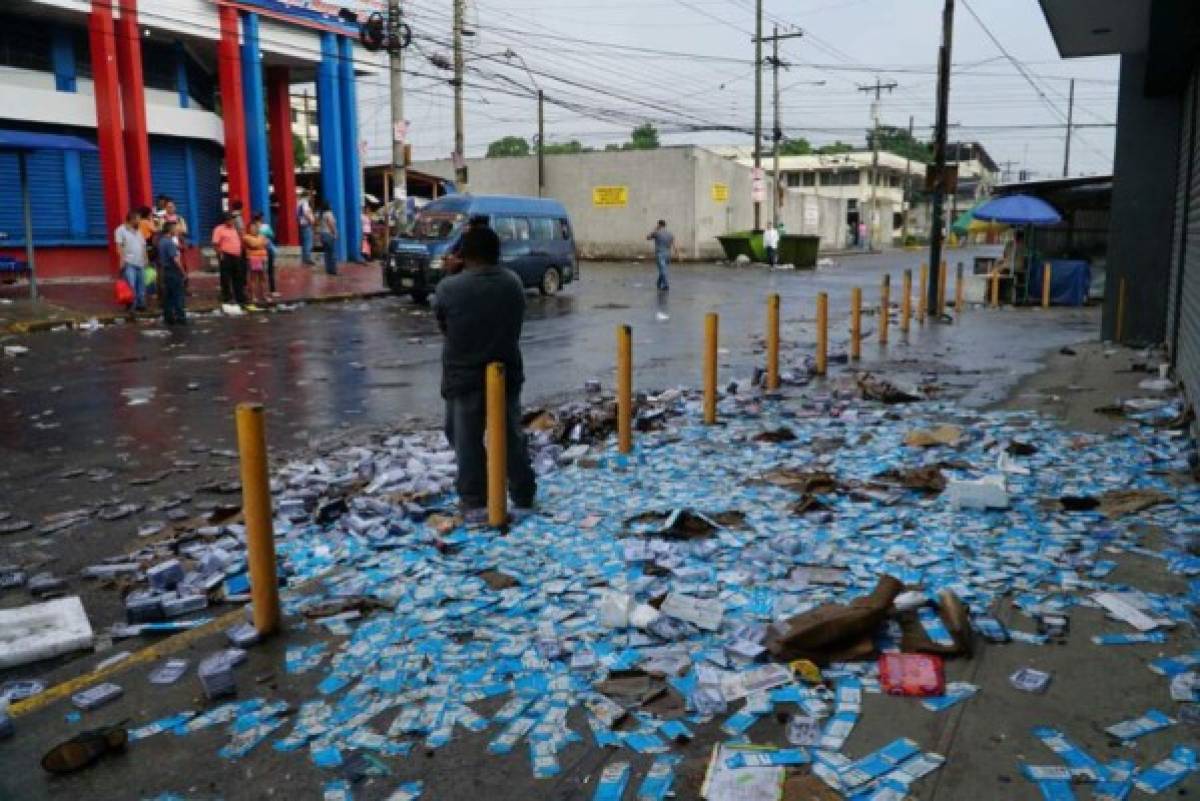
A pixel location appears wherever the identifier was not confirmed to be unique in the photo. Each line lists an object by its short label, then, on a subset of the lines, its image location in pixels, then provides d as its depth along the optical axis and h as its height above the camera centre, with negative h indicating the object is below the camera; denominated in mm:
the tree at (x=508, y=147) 110688 +11485
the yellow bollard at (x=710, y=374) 8766 -1159
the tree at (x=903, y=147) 115438 +11856
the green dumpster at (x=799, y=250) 41344 -244
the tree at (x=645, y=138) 93012 +10899
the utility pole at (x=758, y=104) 45000 +6690
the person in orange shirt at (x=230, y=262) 18766 -280
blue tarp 22906 -925
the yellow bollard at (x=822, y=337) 11523 -1106
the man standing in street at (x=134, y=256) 17562 -136
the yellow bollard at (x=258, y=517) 4195 -1168
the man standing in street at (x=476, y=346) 5801 -596
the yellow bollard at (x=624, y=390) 7484 -1112
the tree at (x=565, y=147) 87562 +9290
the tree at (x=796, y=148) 107612 +10906
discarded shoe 3240 -1684
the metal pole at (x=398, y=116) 26219 +3514
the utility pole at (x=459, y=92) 29859 +4756
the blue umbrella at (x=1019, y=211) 20266 +665
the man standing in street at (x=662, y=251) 27562 -164
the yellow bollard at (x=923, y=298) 18469 -1035
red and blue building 23141 +3716
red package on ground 3619 -1634
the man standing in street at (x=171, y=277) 16422 -494
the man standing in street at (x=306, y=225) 28688 +669
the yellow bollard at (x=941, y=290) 19758 -962
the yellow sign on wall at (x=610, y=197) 47594 +2388
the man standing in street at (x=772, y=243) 40562 +59
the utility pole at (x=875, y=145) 67950 +6938
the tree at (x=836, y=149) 93331 +9636
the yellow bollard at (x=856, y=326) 13211 -1142
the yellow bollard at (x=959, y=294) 21403 -1119
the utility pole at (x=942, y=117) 19297 +2511
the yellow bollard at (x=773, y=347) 10211 -1081
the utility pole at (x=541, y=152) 47953 +4623
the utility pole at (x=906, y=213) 77269 +2489
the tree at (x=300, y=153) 67762 +6981
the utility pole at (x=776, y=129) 46969 +5601
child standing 20422 -235
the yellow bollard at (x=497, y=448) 5523 -1138
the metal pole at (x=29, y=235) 16992 +263
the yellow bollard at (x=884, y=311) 14766 -1017
